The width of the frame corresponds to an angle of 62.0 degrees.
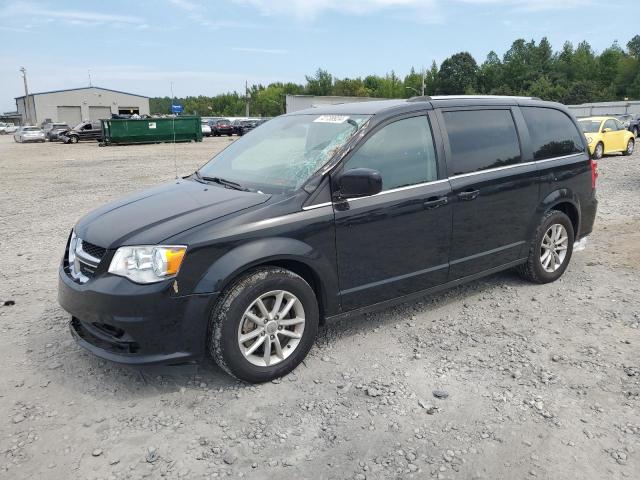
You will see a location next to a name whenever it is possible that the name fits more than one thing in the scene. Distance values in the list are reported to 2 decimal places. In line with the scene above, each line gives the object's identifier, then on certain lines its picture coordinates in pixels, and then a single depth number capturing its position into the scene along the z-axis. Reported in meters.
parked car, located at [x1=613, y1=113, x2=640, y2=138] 31.02
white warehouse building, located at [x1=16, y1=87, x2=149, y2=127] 74.31
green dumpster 32.22
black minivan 3.28
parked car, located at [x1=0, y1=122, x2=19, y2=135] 71.50
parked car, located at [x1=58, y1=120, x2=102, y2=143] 36.51
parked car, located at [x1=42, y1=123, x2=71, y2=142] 39.58
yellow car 18.12
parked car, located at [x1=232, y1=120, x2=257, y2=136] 47.44
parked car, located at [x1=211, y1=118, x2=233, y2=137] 46.38
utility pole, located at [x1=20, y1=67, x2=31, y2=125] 78.76
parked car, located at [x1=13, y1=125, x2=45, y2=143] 40.50
